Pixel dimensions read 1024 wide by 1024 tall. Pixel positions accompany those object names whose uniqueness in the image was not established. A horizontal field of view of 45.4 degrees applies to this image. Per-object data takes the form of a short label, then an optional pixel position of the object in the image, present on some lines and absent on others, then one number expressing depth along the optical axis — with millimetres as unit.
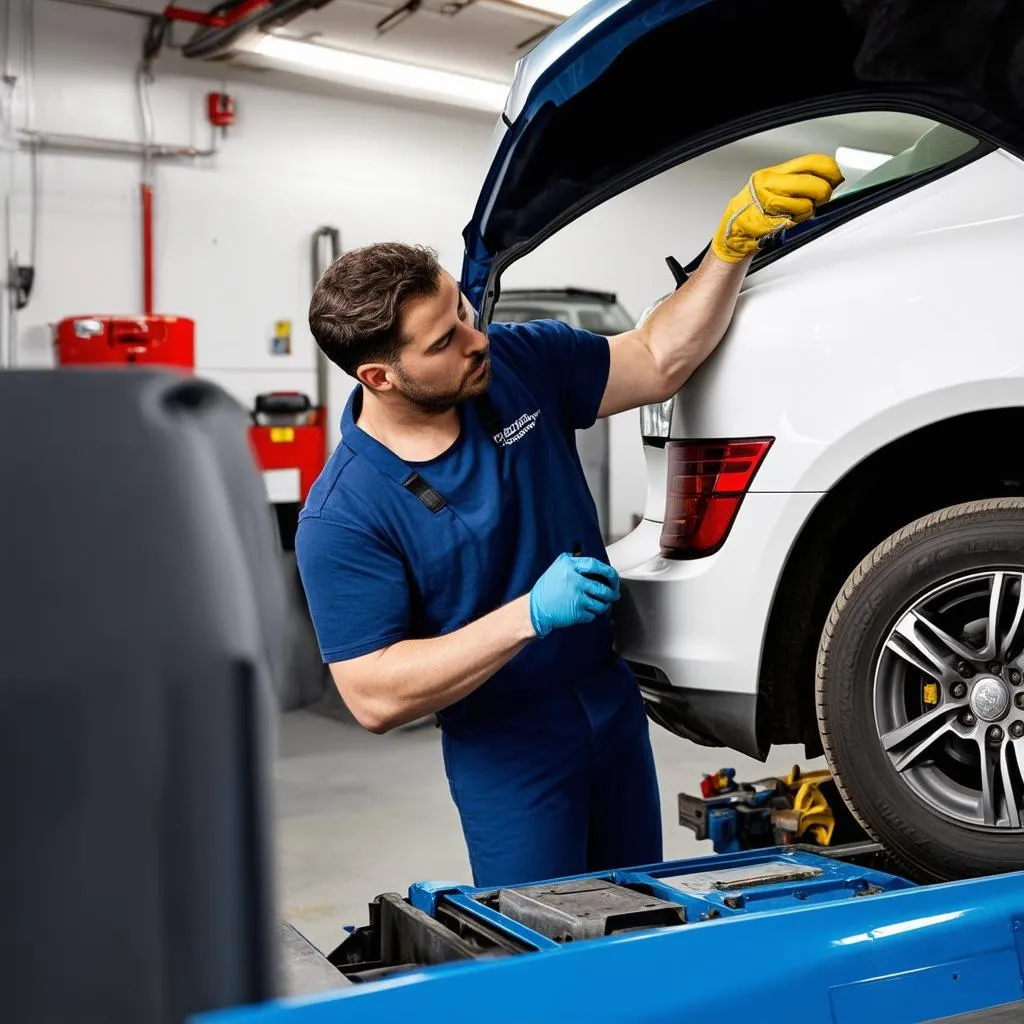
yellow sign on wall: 7824
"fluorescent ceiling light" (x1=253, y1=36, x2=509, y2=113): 7277
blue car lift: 1149
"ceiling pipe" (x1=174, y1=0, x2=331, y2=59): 6543
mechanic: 2178
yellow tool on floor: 2766
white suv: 1852
